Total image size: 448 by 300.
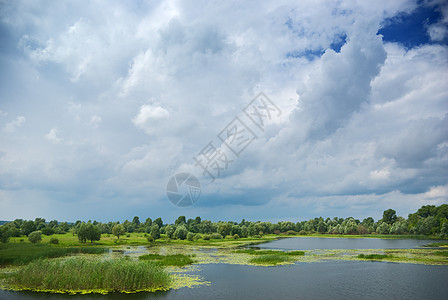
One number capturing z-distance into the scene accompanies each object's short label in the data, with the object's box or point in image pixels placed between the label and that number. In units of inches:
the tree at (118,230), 4471.0
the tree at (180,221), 7409.5
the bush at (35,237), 3174.2
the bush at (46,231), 4347.9
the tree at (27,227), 4267.0
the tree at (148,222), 6589.6
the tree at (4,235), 3201.3
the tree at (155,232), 4205.2
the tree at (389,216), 7244.1
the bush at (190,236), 4534.9
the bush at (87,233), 3444.9
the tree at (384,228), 6427.2
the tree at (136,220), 7701.3
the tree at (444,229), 4793.3
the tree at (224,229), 5285.4
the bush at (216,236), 4997.5
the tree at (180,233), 4571.9
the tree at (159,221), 6717.5
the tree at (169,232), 4571.4
